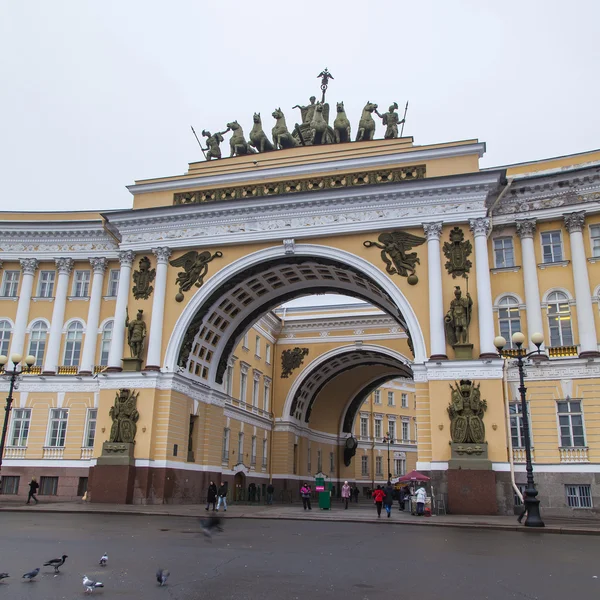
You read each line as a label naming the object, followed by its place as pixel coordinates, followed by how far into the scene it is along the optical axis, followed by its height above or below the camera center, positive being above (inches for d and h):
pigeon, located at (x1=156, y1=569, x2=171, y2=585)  325.7 -46.9
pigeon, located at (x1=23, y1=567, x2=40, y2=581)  324.8 -47.3
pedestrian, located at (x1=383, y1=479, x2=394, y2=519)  934.4 -20.5
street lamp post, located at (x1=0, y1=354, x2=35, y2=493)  941.8 +168.1
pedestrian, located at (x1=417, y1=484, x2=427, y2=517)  929.5 -18.9
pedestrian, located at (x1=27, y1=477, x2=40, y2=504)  1107.8 -17.2
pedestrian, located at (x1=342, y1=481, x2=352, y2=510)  1231.5 -14.0
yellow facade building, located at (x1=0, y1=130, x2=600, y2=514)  1006.4 +341.7
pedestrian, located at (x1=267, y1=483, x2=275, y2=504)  1486.2 -23.8
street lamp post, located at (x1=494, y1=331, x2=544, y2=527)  721.6 +4.2
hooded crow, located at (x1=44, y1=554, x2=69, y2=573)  353.1 -45.0
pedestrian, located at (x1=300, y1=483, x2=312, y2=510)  1104.2 -19.7
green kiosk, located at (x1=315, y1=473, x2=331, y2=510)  1178.0 -27.4
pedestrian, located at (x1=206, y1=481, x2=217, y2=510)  1018.5 -19.5
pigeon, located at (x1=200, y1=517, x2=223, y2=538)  509.4 -33.7
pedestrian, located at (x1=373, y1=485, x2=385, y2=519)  932.0 -17.3
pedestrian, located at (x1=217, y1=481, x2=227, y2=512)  997.2 -17.4
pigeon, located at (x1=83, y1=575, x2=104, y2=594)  300.7 -47.9
